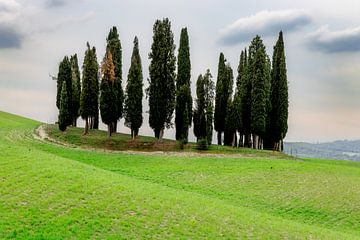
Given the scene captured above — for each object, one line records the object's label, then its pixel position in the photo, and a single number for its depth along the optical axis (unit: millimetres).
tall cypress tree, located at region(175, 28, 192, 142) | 63000
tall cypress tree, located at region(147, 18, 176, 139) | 61250
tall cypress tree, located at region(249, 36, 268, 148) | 62875
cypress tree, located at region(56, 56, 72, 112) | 69688
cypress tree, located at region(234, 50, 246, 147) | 64125
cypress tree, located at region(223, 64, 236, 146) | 64125
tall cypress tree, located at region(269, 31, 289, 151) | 65875
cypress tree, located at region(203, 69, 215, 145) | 67250
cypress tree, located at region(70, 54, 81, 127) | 70562
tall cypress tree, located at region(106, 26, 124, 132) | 64625
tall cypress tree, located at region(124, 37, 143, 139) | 60438
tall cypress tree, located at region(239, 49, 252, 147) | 66188
